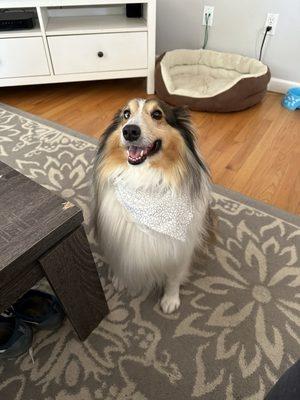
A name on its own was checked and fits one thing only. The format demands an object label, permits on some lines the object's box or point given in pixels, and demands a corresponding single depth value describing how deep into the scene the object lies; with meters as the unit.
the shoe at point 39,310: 1.09
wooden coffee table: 0.67
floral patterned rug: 0.98
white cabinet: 2.27
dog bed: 2.27
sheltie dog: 0.99
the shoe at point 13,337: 1.01
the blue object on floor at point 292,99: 2.42
